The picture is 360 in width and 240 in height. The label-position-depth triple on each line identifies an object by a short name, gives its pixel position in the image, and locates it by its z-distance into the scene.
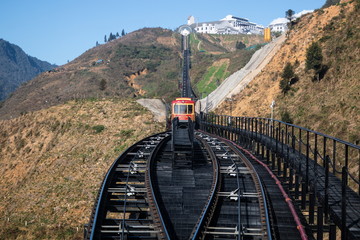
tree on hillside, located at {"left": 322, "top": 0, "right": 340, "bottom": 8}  113.06
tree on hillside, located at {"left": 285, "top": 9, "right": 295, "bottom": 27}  86.97
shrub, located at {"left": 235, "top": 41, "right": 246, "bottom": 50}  169.43
